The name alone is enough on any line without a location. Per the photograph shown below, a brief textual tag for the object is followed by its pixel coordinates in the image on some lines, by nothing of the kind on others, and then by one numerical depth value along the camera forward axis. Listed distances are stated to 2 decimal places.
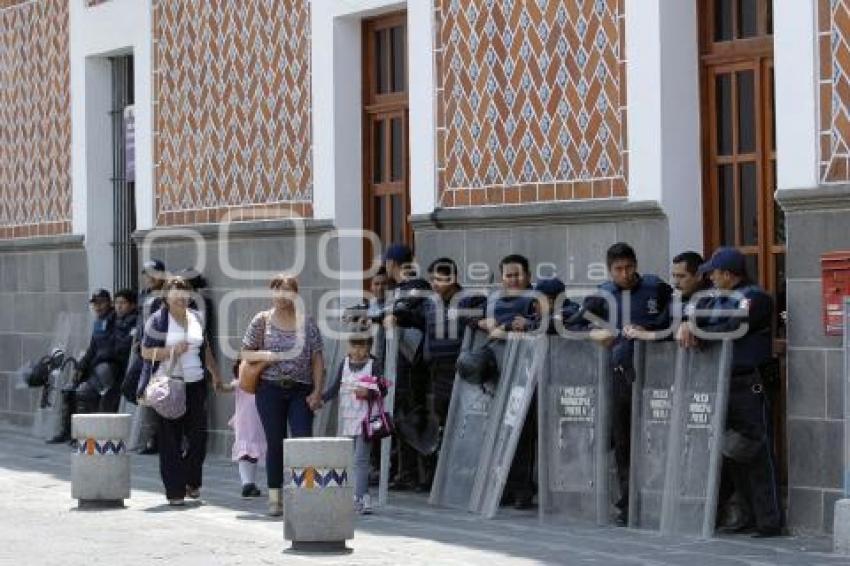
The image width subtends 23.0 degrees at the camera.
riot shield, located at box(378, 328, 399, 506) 16.20
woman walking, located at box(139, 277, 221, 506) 16.08
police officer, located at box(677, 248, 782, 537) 13.50
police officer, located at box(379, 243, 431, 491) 16.69
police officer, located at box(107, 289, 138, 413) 22.28
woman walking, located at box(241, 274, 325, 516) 15.33
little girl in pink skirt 16.88
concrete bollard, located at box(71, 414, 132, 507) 15.84
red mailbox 13.20
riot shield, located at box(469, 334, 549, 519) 15.23
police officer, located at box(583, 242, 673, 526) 14.42
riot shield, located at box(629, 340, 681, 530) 14.10
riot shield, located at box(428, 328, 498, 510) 15.84
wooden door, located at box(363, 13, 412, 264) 19.08
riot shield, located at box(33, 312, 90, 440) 23.47
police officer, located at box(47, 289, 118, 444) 22.31
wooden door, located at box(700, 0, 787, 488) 14.68
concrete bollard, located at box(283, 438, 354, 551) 12.94
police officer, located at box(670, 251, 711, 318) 14.27
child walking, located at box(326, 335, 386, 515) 15.49
